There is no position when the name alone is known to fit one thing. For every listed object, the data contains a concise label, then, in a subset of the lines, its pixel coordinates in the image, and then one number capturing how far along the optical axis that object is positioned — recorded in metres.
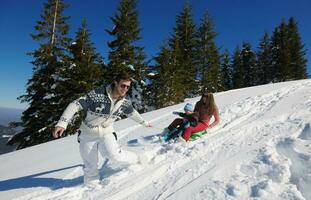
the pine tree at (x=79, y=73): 18.61
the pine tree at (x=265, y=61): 42.49
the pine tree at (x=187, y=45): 28.35
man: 4.65
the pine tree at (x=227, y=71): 44.28
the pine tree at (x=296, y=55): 40.72
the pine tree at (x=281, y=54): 38.60
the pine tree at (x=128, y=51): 22.70
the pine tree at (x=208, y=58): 31.27
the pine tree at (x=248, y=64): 44.22
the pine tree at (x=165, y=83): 24.77
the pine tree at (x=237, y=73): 42.84
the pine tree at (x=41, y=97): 18.41
